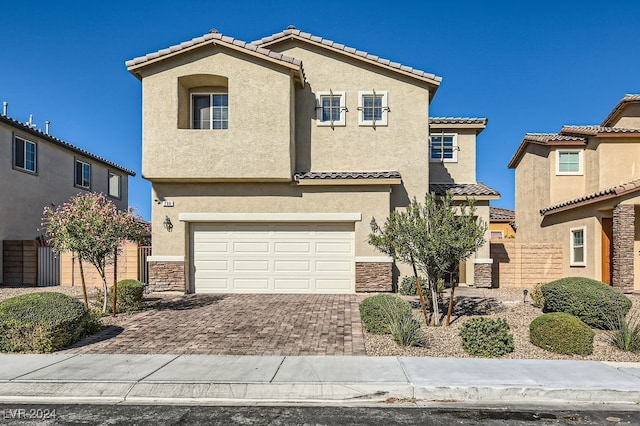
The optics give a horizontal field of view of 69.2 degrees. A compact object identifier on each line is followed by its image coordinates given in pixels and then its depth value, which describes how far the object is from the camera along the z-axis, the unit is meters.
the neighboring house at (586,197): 15.39
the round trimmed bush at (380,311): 9.47
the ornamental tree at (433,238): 9.62
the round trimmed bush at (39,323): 8.48
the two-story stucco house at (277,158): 14.56
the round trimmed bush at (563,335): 8.23
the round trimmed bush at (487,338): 8.18
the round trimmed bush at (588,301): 9.79
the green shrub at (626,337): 8.38
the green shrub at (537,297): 11.95
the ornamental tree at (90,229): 10.80
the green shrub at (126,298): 12.05
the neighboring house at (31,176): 19.11
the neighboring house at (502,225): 29.83
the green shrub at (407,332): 8.61
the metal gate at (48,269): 18.08
